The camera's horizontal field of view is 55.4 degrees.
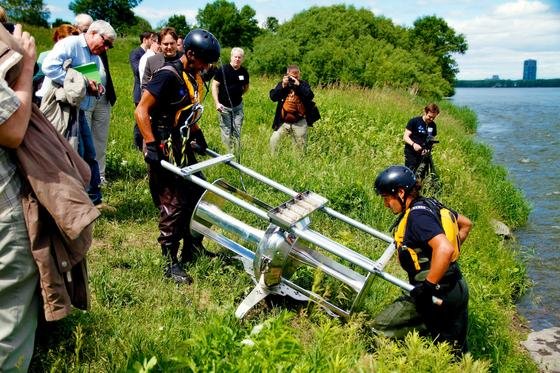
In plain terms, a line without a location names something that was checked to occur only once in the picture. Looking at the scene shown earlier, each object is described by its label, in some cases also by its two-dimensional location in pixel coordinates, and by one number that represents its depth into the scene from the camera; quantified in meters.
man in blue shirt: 4.96
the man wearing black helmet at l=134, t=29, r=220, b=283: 4.12
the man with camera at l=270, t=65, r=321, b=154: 9.13
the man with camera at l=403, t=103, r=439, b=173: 9.18
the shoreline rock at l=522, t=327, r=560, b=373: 5.48
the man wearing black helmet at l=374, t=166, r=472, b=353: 3.66
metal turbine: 3.63
